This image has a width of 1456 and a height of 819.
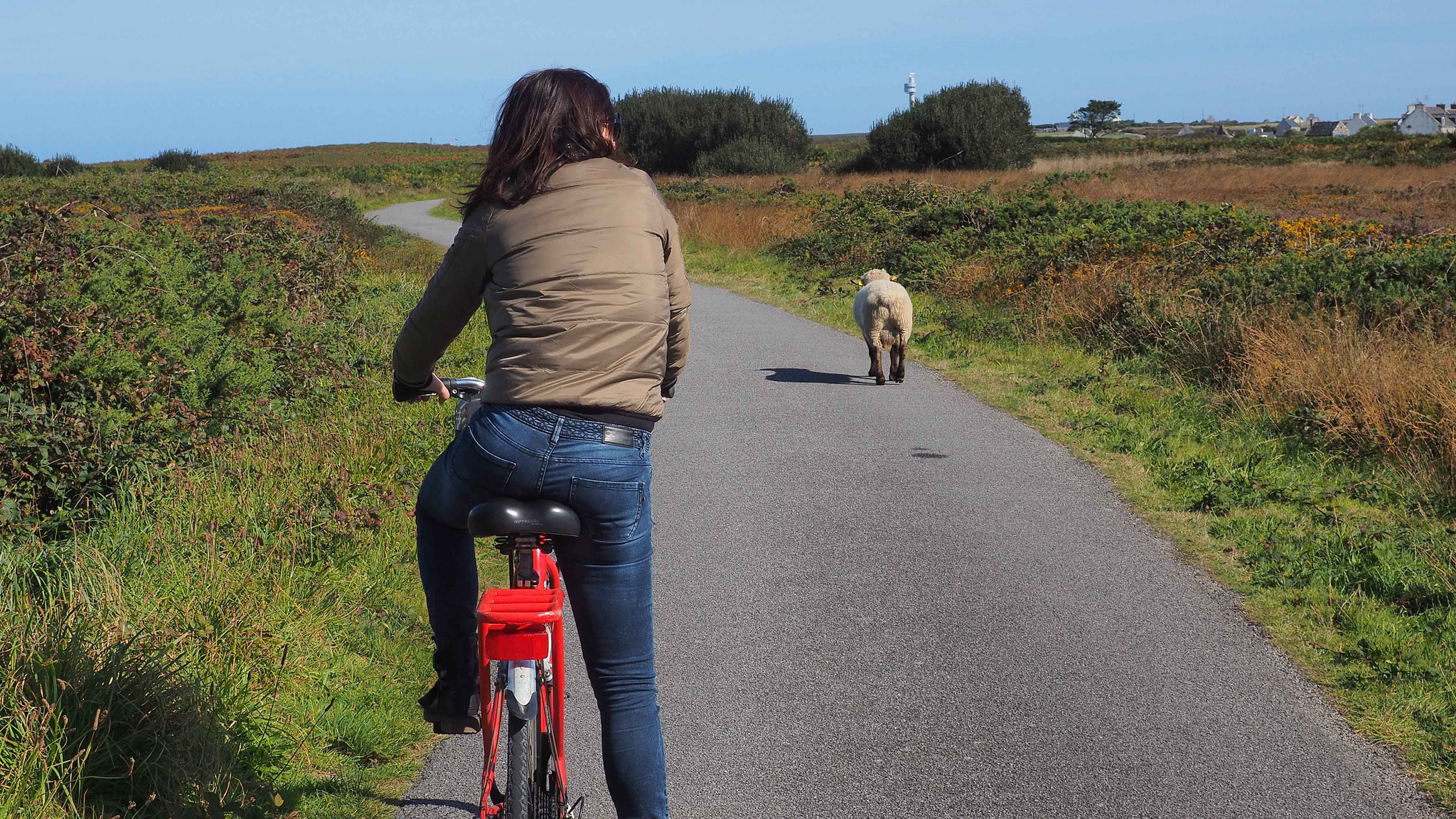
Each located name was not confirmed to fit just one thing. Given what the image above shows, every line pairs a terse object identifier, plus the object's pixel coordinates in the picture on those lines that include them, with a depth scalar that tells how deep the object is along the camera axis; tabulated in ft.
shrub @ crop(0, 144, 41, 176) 140.36
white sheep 35.96
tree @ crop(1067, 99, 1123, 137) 504.43
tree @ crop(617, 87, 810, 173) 199.93
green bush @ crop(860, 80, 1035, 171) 176.35
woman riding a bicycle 8.36
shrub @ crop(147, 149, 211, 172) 211.82
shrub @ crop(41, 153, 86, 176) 138.24
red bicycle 8.32
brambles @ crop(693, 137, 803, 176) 184.24
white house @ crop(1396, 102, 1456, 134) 324.45
